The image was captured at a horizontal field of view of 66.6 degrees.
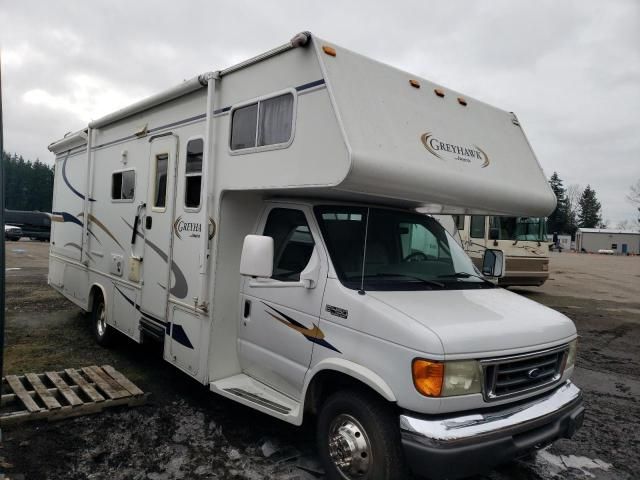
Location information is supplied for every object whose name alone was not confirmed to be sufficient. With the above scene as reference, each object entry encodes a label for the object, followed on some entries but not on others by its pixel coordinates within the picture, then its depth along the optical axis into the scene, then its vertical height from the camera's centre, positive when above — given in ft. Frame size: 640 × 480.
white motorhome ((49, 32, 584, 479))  9.80 -1.33
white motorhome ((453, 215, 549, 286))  42.01 -0.98
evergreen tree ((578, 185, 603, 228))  301.84 +15.74
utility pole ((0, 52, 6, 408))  10.03 -1.25
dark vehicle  105.09 -5.62
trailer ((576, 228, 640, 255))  248.32 -1.40
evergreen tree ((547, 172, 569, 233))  259.47 +11.58
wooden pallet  14.35 -6.20
